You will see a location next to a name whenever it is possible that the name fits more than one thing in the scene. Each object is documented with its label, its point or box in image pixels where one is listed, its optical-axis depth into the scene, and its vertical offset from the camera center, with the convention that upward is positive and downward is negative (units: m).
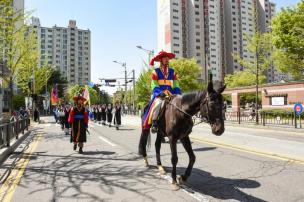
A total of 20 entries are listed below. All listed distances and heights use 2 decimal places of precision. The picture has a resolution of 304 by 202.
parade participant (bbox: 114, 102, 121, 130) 21.72 -0.25
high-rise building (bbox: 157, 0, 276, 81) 113.38 +29.57
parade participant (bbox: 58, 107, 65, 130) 21.68 -0.35
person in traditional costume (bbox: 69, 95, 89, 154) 11.16 -0.36
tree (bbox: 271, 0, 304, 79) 27.89 +6.47
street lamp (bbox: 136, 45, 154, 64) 44.99 +8.18
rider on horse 6.82 +0.58
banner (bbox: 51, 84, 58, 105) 38.47 +1.63
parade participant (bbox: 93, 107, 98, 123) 32.15 -0.16
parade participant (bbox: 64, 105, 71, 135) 18.83 -0.56
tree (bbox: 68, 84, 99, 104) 111.19 +6.00
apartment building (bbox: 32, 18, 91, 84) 146.01 +28.14
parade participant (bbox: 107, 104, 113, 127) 25.83 -0.21
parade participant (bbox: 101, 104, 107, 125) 28.24 -0.27
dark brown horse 5.07 -0.09
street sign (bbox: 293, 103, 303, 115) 19.07 +0.01
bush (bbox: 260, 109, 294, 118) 21.74 -0.33
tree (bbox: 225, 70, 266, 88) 77.81 +7.17
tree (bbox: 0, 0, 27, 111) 14.91 +4.47
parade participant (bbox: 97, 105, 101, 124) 30.71 -0.34
